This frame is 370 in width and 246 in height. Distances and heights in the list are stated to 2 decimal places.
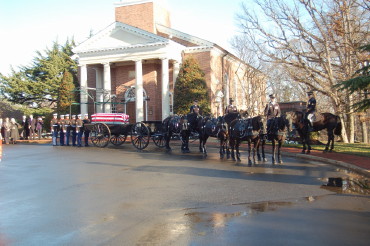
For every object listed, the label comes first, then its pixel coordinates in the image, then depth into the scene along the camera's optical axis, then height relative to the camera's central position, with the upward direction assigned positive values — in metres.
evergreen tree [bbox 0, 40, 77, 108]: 44.84 +7.07
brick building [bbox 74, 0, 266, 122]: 29.94 +6.50
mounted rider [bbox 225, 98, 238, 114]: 15.59 +0.83
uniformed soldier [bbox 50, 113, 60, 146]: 22.09 +0.18
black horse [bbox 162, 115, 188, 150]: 16.59 +0.08
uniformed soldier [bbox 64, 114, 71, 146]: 21.53 +0.22
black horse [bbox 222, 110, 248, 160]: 14.60 +0.39
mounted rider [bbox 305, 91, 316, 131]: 15.41 +0.67
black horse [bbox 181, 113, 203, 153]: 16.36 +0.18
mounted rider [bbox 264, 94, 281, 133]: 13.49 +0.63
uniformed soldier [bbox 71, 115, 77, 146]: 21.28 +0.09
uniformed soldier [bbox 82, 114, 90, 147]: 20.69 -0.03
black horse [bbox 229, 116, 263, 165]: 12.70 -0.19
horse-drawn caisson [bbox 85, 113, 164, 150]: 18.12 +0.03
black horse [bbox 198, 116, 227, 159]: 14.79 -0.14
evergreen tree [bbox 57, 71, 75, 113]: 34.59 +3.77
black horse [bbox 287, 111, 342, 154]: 15.53 +0.00
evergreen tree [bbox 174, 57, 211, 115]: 29.75 +3.36
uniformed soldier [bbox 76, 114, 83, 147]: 21.12 -0.02
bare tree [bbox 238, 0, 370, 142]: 22.12 +5.93
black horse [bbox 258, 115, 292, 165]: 12.66 -0.14
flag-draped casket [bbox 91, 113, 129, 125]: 18.92 +0.64
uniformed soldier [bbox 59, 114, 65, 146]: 21.68 +0.10
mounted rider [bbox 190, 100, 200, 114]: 16.50 +0.91
